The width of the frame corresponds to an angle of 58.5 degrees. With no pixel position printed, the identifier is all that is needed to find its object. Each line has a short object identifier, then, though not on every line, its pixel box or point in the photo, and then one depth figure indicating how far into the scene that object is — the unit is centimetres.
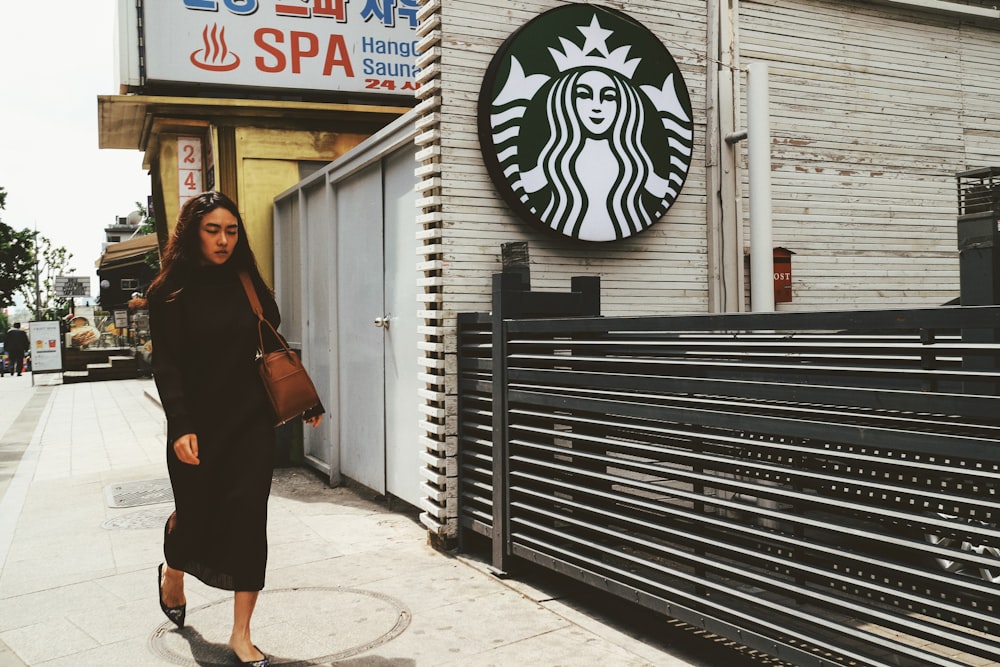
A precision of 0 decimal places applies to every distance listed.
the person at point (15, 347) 3334
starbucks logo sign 527
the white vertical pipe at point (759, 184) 586
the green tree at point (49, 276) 6139
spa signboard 935
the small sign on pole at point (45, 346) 2562
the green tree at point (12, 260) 5125
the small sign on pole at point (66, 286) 4947
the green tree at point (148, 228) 2758
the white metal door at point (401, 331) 605
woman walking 372
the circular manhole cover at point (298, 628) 388
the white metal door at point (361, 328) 674
